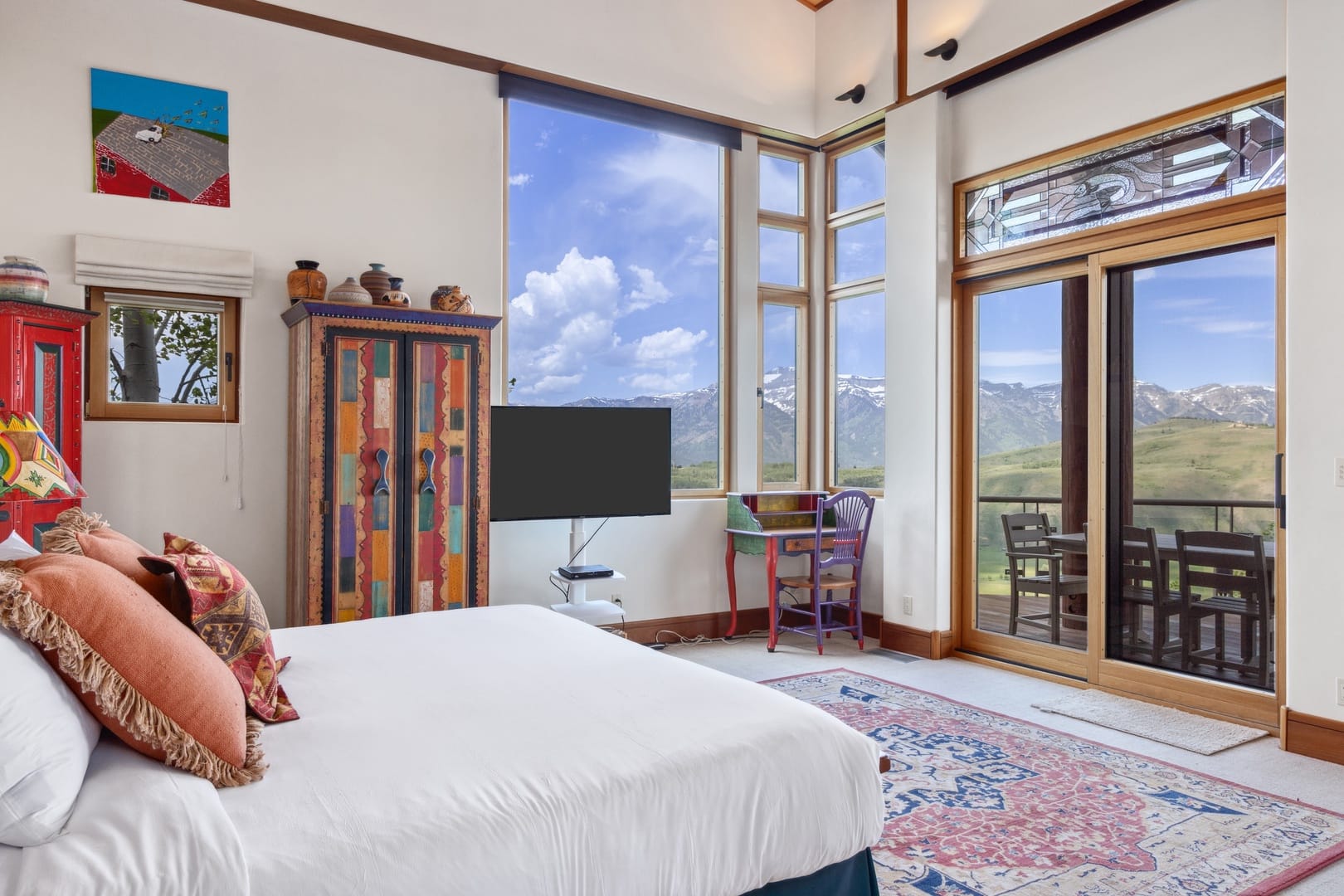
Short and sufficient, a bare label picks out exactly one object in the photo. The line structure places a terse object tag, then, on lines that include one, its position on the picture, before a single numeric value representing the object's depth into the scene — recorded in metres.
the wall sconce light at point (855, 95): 5.25
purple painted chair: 4.97
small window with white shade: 3.72
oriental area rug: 2.29
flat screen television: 4.36
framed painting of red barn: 3.70
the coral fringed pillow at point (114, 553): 1.75
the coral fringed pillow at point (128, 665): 1.37
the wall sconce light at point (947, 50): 4.64
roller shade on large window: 4.70
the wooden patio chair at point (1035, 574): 4.46
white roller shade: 3.63
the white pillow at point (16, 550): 1.86
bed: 1.25
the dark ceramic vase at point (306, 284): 3.87
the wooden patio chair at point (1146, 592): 3.94
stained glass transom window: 3.60
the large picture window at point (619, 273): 4.86
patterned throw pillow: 1.73
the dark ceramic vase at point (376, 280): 4.01
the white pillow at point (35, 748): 1.18
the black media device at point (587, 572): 4.39
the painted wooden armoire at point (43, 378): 3.00
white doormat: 3.38
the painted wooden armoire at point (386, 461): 3.71
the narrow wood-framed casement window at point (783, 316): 5.68
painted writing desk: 5.04
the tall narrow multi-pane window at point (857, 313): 5.50
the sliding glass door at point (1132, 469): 3.64
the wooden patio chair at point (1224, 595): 3.59
